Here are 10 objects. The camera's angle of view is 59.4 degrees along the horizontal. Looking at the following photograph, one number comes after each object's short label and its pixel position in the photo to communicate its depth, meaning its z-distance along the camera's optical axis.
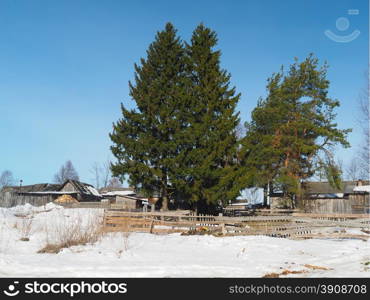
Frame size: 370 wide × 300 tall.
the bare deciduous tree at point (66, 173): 93.55
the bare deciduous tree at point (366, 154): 30.16
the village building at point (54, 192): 45.97
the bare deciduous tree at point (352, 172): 68.44
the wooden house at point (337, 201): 41.94
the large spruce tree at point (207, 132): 25.00
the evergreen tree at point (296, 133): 34.75
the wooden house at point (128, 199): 48.94
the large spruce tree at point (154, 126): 25.59
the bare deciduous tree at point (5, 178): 103.96
